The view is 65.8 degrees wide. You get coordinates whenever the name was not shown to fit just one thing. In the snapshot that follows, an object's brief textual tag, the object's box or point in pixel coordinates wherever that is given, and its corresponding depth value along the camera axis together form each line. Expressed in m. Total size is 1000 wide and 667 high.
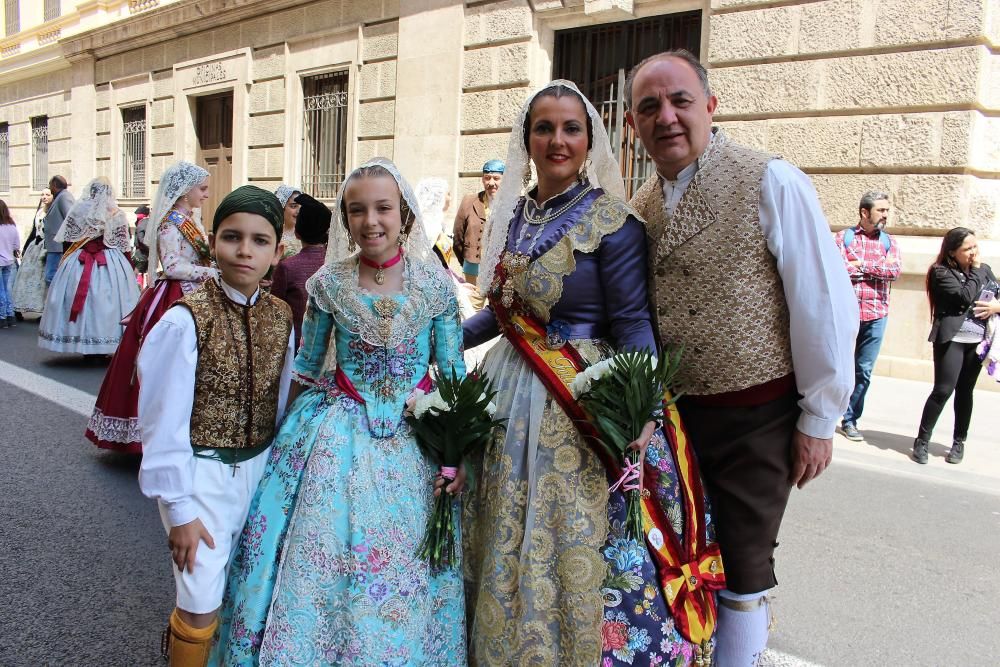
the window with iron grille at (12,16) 24.73
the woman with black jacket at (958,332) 5.86
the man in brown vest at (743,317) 2.12
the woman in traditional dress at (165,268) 5.23
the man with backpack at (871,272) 6.60
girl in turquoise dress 2.16
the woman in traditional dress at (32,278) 12.27
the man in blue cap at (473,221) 7.77
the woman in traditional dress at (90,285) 8.29
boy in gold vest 2.11
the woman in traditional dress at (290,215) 5.11
